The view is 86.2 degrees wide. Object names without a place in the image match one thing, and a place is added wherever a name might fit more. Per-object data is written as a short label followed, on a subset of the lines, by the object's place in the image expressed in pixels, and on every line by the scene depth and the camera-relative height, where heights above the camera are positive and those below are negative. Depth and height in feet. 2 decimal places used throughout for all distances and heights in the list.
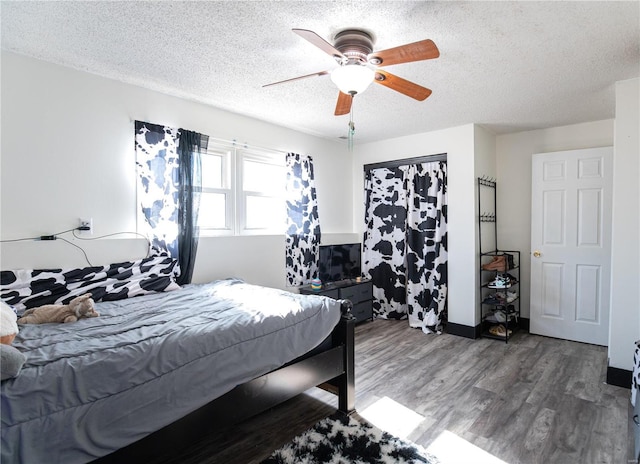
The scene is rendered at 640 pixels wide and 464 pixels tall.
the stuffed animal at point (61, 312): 6.43 -1.69
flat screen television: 13.62 -1.58
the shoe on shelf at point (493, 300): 12.80 -2.89
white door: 11.91 -0.73
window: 11.19 +1.12
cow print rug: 6.07 -4.17
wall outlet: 8.34 -0.02
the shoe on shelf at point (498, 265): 12.90 -1.57
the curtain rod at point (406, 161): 13.67 +2.68
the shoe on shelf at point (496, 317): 12.87 -3.56
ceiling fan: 5.70 +2.93
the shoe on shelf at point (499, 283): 12.61 -2.21
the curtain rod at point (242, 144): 11.10 +2.76
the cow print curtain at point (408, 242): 13.57 -0.76
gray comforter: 3.81 -1.97
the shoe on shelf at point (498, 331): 12.73 -4.04
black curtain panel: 9.93 +0.72
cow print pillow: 7.06 -1.34
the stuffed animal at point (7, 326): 4.95 -1.54
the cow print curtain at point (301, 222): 13.24 +0.08
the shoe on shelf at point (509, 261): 13.19 -1.46
